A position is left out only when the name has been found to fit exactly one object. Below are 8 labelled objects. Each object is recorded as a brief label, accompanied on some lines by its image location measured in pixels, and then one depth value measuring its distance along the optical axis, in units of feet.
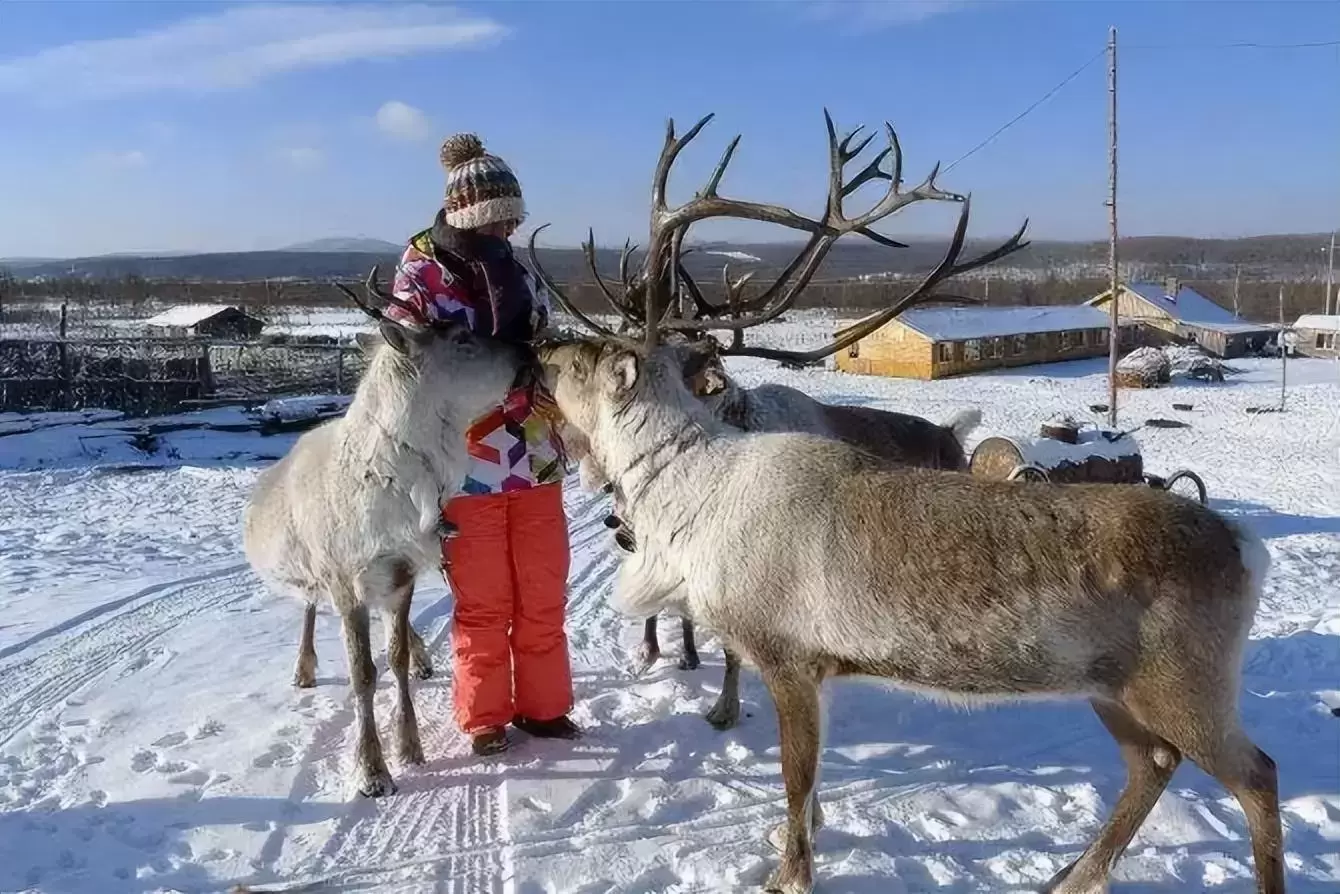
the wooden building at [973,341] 121.39
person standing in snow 15.49
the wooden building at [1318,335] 147.54
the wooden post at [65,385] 69.21
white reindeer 15.19
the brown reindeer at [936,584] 11.08
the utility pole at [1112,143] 71.30
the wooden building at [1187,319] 151.84
